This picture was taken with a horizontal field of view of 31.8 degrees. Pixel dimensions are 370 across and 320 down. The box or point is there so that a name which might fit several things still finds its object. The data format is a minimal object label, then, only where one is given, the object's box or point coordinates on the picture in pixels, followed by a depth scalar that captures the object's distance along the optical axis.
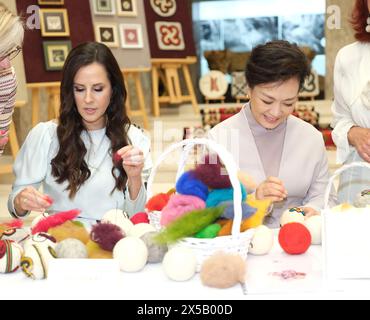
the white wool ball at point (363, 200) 1.87
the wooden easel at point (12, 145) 5.50
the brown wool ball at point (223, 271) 1.43
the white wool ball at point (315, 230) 1.81
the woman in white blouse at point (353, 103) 2.49
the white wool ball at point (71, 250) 1.54
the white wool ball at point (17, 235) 1.72
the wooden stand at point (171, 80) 8.88
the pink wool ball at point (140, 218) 1.88
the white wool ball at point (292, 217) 1.90
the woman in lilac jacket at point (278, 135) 2.24
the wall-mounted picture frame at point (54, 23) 6.42
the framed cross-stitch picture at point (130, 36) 7.62
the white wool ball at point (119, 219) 1.78
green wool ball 1.54
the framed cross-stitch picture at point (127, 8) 7.88
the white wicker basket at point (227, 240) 1.50
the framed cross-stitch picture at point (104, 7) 7.55
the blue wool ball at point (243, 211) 1.56
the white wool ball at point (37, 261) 1.53
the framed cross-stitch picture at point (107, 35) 7.47
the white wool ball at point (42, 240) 1.58
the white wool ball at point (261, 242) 1.70
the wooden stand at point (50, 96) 6.19
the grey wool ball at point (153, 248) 1.61
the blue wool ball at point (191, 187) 1.58
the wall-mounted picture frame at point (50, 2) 6.70
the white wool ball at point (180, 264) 1.49
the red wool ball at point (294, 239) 1.70
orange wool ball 1.74
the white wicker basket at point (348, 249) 1.45
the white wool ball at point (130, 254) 1.55
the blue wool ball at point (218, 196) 1.58
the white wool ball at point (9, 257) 1.57
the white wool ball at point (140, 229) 1.70
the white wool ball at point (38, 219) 1.77
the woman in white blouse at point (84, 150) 2.34
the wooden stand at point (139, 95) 7.67
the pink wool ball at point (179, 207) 1.55
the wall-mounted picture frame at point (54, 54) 6.23
